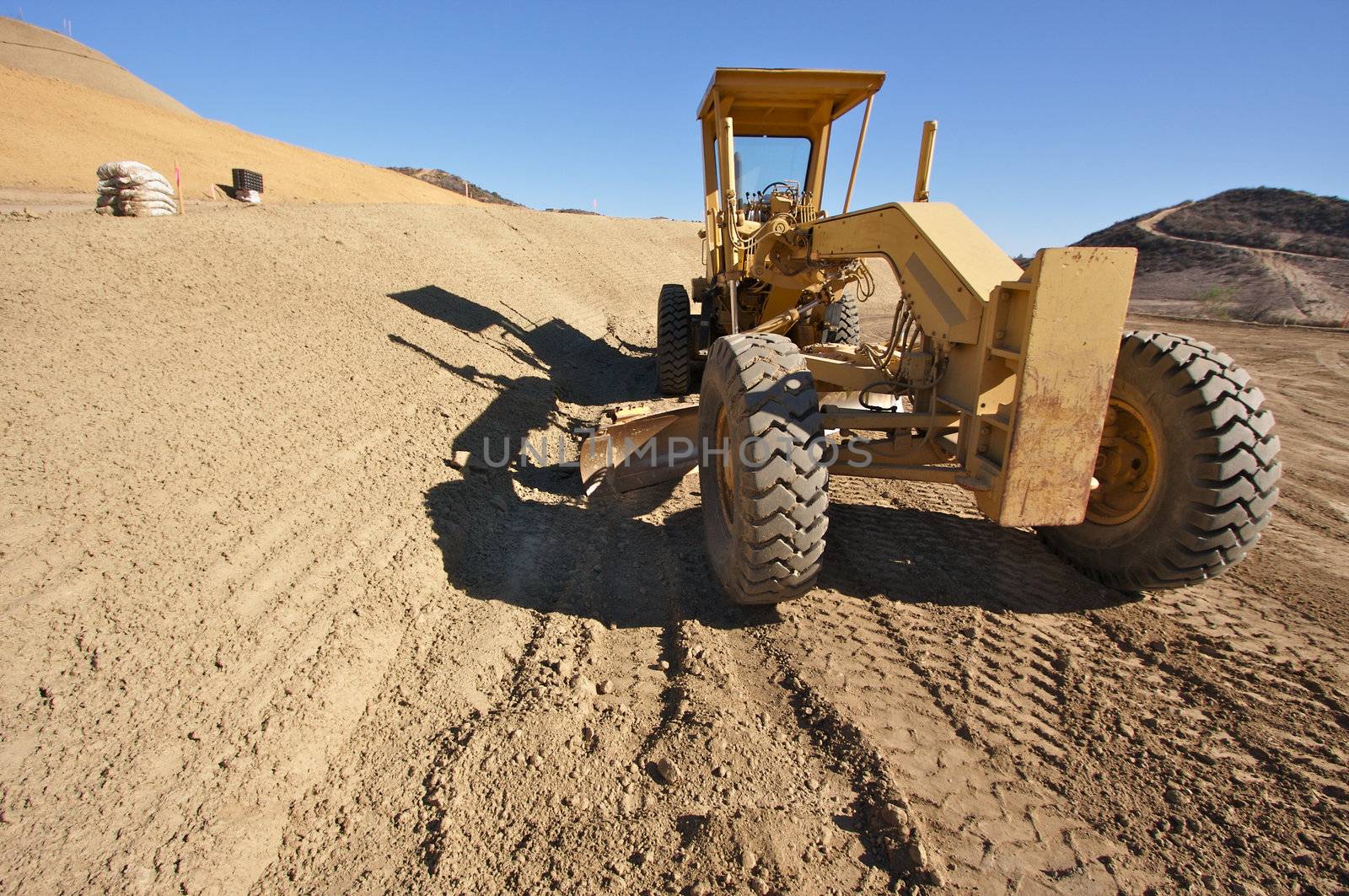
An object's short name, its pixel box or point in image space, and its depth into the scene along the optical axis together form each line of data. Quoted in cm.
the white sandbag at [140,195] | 903
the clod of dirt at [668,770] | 238
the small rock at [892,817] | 216
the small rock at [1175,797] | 222
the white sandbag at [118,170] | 900
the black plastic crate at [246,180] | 1720
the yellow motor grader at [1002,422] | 274
